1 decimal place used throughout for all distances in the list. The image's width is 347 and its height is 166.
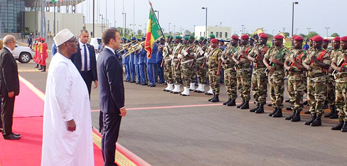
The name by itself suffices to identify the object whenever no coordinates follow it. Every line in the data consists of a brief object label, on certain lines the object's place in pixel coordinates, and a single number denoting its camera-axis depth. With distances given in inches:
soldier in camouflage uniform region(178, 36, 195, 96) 546.1
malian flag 580.1
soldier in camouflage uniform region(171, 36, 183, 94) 566.9
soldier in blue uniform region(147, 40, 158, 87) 667.5
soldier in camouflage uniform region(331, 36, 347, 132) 329.8
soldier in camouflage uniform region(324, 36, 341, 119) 393.7
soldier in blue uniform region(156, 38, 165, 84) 668.8
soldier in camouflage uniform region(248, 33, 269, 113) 405.4
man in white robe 169.8
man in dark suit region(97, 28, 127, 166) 212.2
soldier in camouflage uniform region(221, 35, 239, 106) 444.5
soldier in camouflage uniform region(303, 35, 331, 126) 348.5
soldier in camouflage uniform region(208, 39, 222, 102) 486.1
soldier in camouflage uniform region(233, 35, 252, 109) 425.5
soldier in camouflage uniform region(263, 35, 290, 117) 383.9
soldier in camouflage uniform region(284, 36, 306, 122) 364.5
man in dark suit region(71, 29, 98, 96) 315.3
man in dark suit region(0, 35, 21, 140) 285.6
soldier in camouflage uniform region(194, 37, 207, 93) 571.5
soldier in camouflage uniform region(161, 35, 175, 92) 602.3
